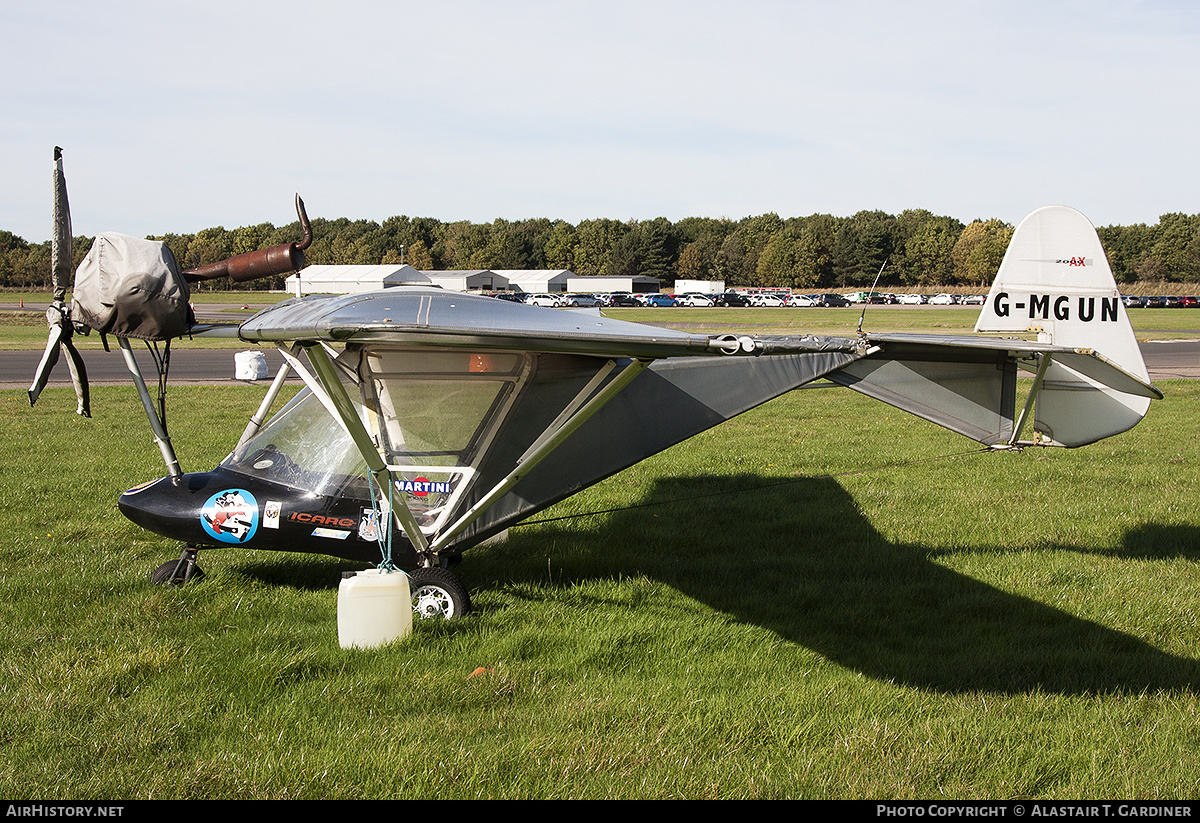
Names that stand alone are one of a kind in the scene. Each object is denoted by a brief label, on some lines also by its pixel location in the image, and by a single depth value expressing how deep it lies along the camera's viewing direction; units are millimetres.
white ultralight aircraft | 5117
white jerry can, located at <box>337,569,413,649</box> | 5109
